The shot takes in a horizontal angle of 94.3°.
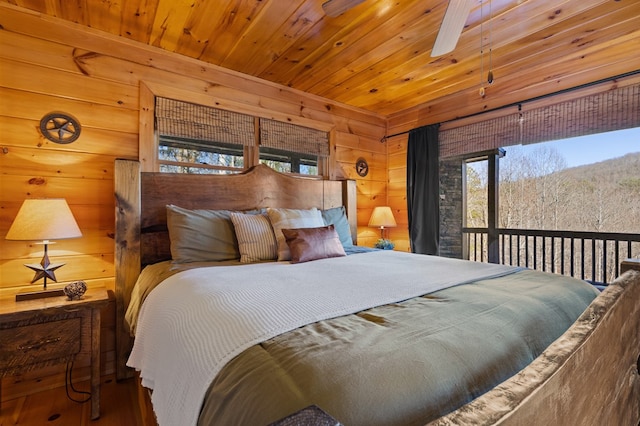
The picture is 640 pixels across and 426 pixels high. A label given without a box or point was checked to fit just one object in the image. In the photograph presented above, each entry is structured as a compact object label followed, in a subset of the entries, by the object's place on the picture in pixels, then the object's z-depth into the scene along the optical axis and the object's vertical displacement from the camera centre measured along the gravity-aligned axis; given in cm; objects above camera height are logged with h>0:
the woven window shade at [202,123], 242 +79
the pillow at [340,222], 279 -9
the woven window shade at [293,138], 296 +80
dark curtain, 342 +29
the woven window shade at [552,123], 226 +81
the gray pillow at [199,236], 202 -17
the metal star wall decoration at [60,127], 198 +57
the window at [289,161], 307 +56
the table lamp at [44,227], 161 -8
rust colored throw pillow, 203 -22
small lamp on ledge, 347 -7
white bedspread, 82 -33
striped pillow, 210 -19
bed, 53 -34
